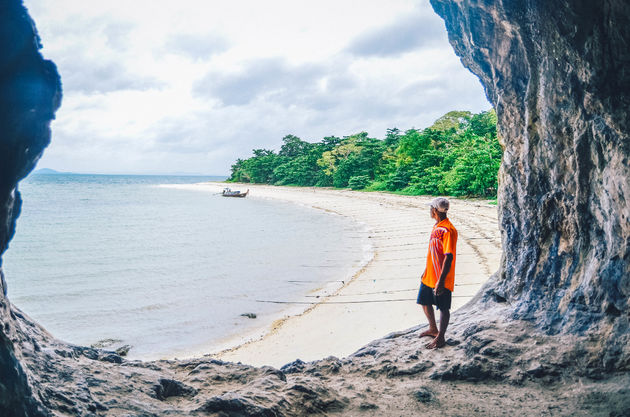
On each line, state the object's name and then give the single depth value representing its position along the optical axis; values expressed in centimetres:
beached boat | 5124
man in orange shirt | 435
